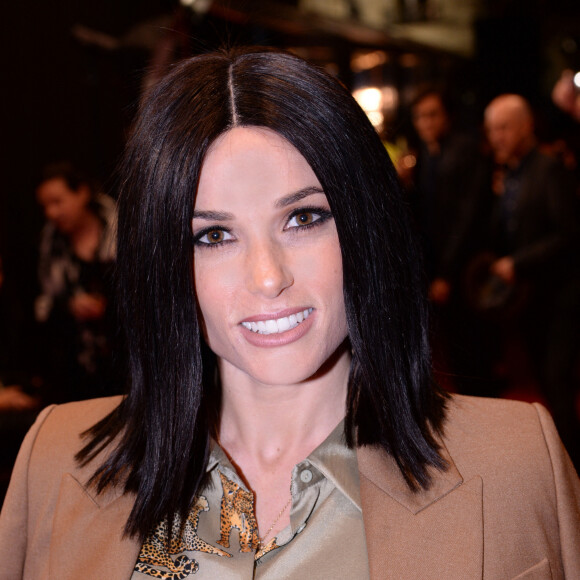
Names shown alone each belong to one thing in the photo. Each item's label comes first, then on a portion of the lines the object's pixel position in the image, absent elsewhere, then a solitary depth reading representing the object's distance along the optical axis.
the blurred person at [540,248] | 3.45
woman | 1.12
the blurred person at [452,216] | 3.83
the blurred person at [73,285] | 3.29
